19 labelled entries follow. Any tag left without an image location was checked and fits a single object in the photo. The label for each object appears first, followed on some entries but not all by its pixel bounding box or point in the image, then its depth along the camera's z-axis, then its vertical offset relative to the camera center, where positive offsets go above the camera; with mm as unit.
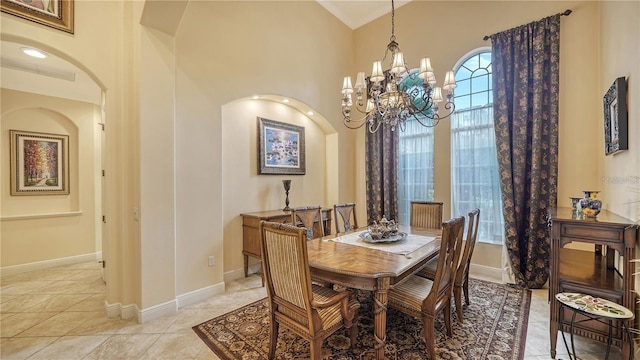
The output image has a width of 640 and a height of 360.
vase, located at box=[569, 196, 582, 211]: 2424 -252
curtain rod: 3144 +1964
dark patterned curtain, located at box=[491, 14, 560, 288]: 3238 +522
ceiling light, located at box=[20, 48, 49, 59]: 3049 +1521
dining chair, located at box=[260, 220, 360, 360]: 1637 -800
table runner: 2317 -631
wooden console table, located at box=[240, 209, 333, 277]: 3543 -690
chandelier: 2500 +857
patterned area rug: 2061 -1380
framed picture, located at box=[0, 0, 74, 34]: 2146 +1441
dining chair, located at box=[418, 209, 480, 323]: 2402 -787
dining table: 1779 -637
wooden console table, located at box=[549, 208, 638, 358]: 1778 -790
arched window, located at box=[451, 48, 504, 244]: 3762 +412
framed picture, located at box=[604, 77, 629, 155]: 2074 +498
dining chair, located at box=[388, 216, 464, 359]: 1869 -914
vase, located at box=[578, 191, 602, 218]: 2041 -240
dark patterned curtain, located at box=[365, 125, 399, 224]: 4605 +84
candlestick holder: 4164 -152
